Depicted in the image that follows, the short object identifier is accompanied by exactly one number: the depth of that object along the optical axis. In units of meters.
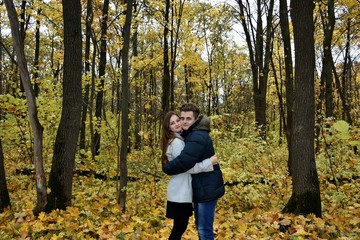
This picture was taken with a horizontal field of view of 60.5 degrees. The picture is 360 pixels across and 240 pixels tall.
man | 3.16
